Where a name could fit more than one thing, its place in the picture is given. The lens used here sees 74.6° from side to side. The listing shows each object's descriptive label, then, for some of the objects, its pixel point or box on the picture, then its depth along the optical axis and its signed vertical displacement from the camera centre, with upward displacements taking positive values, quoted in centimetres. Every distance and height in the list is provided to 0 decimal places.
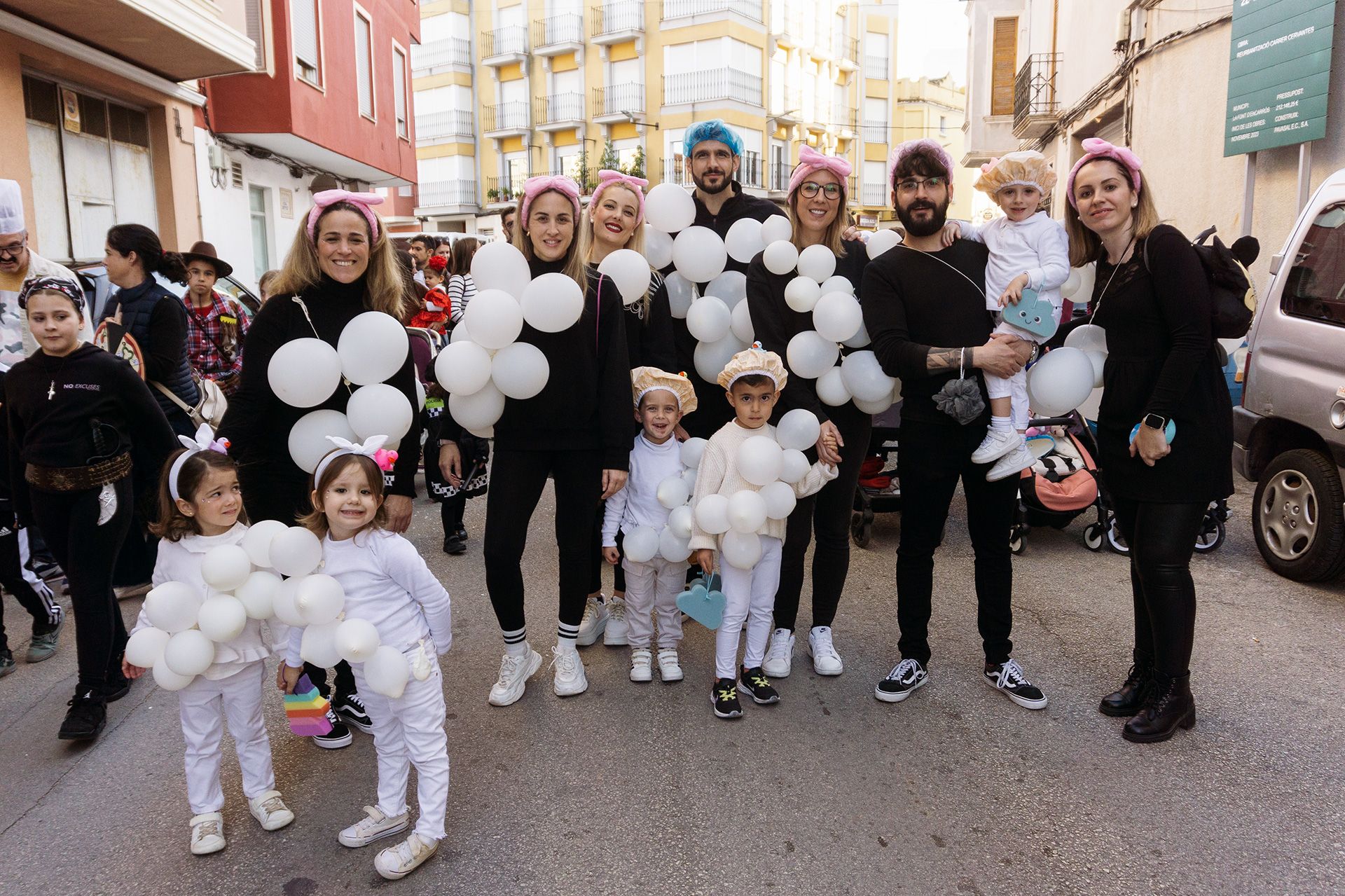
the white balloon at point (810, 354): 366 -14
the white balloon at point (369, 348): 311 -8
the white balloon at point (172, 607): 261 -83
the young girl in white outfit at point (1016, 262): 340 +22
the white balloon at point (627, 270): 369 +22
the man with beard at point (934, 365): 349 -17
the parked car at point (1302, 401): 472 -47
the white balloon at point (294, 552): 254 -65
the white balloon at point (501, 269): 338 +21
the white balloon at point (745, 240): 397 +36
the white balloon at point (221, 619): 261 -86
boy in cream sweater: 357 -88
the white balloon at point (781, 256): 364 +27
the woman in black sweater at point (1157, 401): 317 -31
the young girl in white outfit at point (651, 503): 384 -78
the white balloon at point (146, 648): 262 -94
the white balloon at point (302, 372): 301 -16
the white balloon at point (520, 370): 336 -18
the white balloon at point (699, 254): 390 +30
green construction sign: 835 +241
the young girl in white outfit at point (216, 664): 275 -103
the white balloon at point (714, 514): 351 -76
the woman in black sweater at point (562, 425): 355 -41
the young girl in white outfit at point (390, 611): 265 -86
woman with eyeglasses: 377 -47
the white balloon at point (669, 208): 402 +52
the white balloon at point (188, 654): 259 -95
